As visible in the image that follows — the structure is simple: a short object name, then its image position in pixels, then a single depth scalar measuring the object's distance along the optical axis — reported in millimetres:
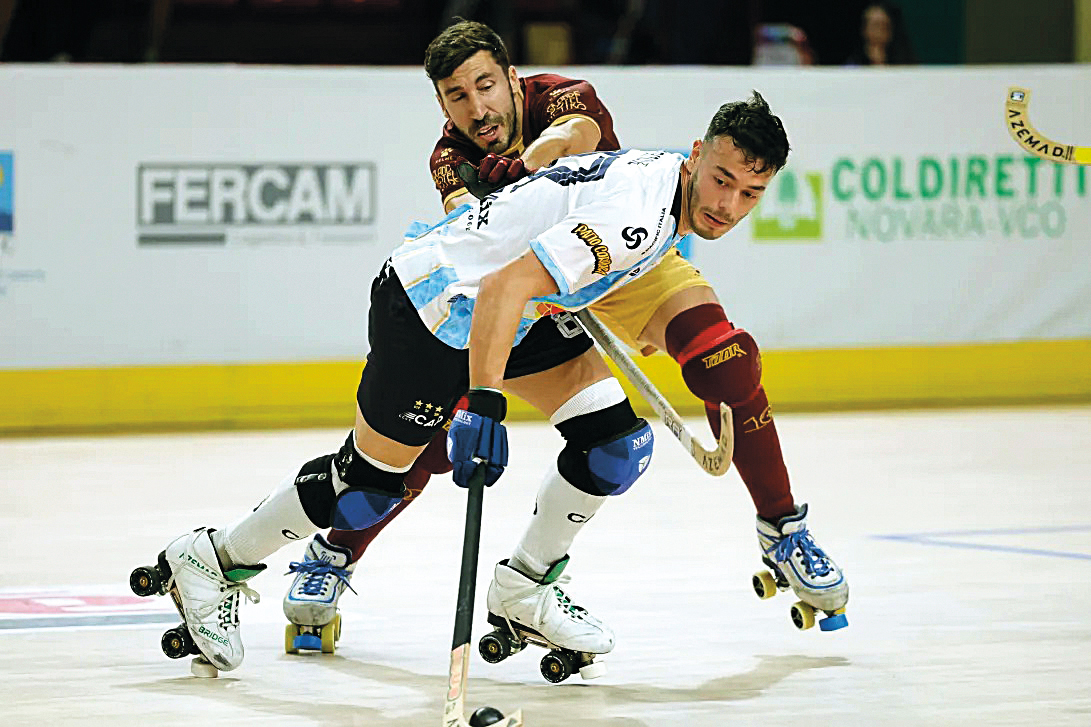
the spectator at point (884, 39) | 19641
